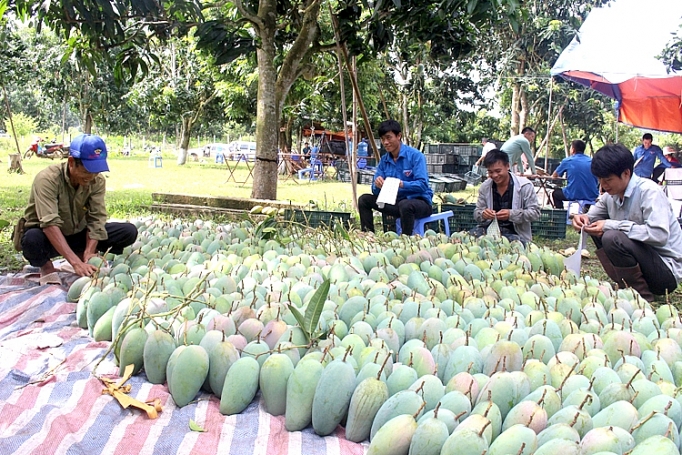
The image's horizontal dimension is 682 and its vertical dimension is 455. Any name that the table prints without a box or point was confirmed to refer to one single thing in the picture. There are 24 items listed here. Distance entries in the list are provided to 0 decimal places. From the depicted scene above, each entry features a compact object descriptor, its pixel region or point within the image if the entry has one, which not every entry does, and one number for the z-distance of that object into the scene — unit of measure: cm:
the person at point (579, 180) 624
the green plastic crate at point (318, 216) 416
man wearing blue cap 263
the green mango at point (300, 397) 136
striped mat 127
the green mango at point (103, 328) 189
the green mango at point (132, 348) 160
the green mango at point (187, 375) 145
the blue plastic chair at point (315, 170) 1397
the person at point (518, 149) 631
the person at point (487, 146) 963
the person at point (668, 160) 889
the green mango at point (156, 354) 155
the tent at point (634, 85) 618
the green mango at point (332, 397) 134
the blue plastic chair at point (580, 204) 610
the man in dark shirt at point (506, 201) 363
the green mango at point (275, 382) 141
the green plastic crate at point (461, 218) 500
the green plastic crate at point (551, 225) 528
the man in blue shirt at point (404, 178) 412
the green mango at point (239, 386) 143
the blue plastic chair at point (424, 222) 420
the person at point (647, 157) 867
